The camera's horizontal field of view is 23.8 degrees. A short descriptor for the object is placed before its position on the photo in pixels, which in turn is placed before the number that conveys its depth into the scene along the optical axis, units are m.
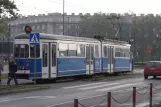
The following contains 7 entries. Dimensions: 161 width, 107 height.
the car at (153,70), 33.81
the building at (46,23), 129.14
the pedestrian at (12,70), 22.98
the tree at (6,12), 33.63
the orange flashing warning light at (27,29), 21.53
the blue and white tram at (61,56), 25.09
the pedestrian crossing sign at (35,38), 21.19
